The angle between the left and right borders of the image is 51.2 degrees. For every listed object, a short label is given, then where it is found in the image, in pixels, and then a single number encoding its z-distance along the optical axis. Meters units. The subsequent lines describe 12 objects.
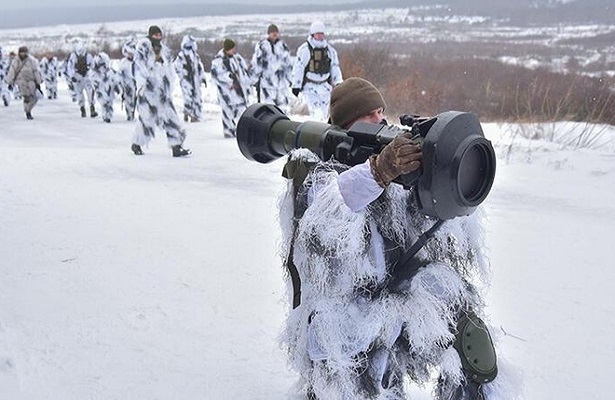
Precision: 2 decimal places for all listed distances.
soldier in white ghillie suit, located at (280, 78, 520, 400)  1.87
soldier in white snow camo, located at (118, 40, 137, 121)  12.51
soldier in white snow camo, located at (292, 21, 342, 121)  8.80
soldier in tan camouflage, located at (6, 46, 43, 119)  13.05
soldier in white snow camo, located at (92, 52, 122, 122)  12.77
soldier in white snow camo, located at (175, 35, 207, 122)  11.87
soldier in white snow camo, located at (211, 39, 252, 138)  9.70
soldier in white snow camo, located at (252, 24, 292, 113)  10.43
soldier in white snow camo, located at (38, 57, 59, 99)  20.19
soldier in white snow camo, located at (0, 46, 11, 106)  17.02
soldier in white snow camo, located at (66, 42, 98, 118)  13.81
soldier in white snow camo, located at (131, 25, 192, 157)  7.51
